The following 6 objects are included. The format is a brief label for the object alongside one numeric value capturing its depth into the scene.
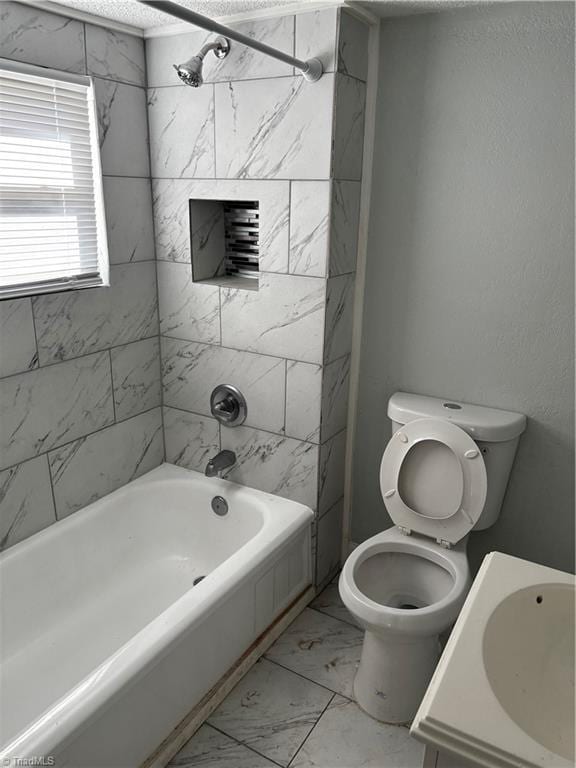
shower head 1.73
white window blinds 1.86
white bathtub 1.47
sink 0.91
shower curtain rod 1.31
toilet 1.83
